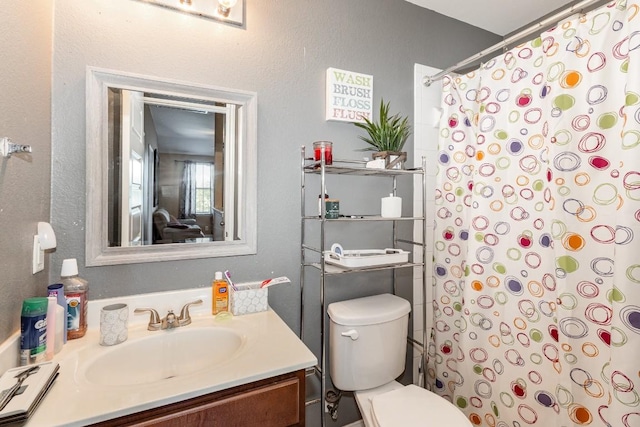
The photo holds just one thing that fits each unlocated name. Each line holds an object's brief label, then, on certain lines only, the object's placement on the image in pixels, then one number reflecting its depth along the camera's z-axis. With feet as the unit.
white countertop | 2.22
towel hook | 2.53
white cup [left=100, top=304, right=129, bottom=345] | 3.23
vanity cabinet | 2.42
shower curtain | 3.28
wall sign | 4.90
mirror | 3.64
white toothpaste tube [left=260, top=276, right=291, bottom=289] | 4.12
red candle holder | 4.30
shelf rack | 4.24
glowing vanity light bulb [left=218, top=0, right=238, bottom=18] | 4.09
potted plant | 4.71
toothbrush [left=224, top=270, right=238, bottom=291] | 4.09
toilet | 4.03
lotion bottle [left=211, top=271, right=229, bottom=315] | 4.02
